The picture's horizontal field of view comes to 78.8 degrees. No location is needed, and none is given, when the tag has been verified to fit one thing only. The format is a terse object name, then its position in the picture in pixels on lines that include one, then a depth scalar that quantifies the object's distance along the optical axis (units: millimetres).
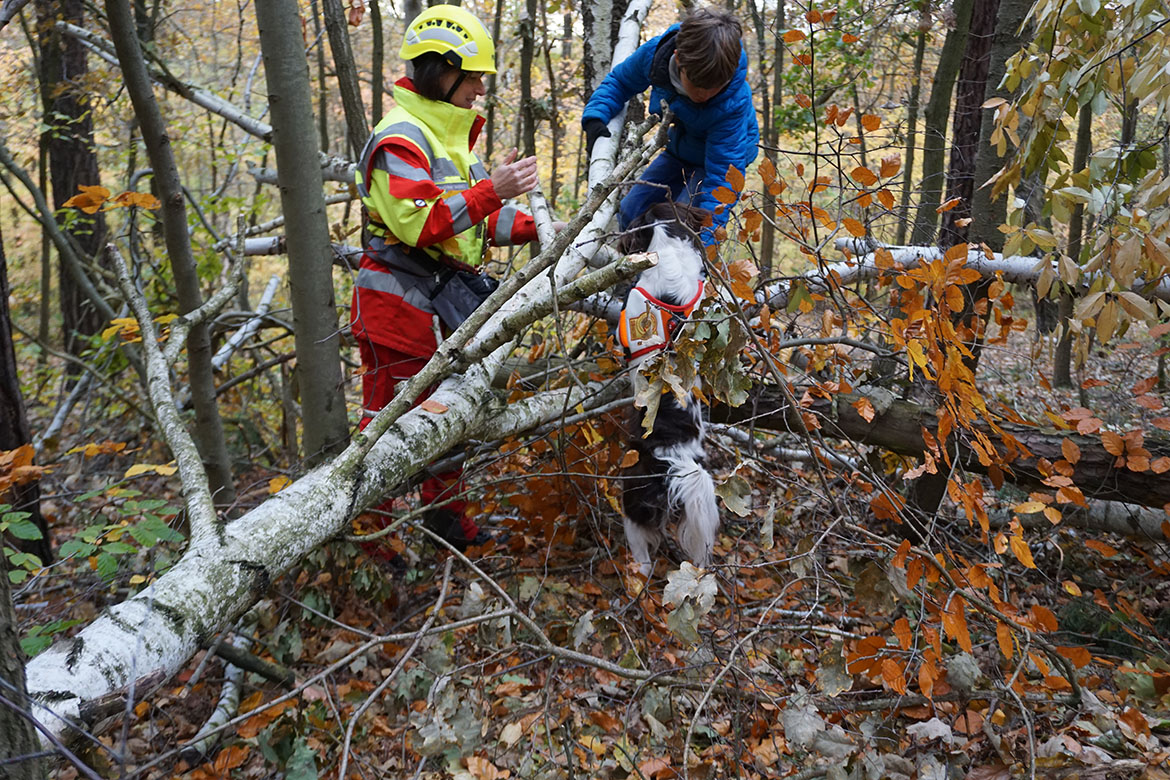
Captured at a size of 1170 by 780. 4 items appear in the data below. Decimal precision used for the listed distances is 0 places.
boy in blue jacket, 3137
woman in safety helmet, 3010
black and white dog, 2996
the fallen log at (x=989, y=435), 3150
